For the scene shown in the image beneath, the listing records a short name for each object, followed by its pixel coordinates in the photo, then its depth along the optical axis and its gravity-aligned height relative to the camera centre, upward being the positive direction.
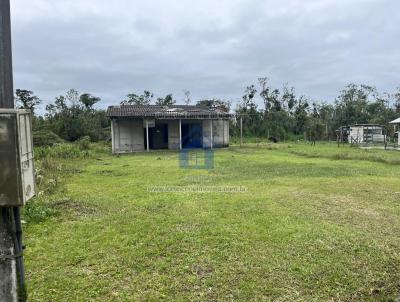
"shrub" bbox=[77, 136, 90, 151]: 20.22 -0.45
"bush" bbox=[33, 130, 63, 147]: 21.27 -0.05
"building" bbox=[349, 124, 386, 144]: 26.55 -0.29
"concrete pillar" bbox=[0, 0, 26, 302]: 1.82 -0.52
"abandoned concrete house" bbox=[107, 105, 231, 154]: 21.81 +0.53
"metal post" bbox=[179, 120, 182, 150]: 22.03 -0.20
